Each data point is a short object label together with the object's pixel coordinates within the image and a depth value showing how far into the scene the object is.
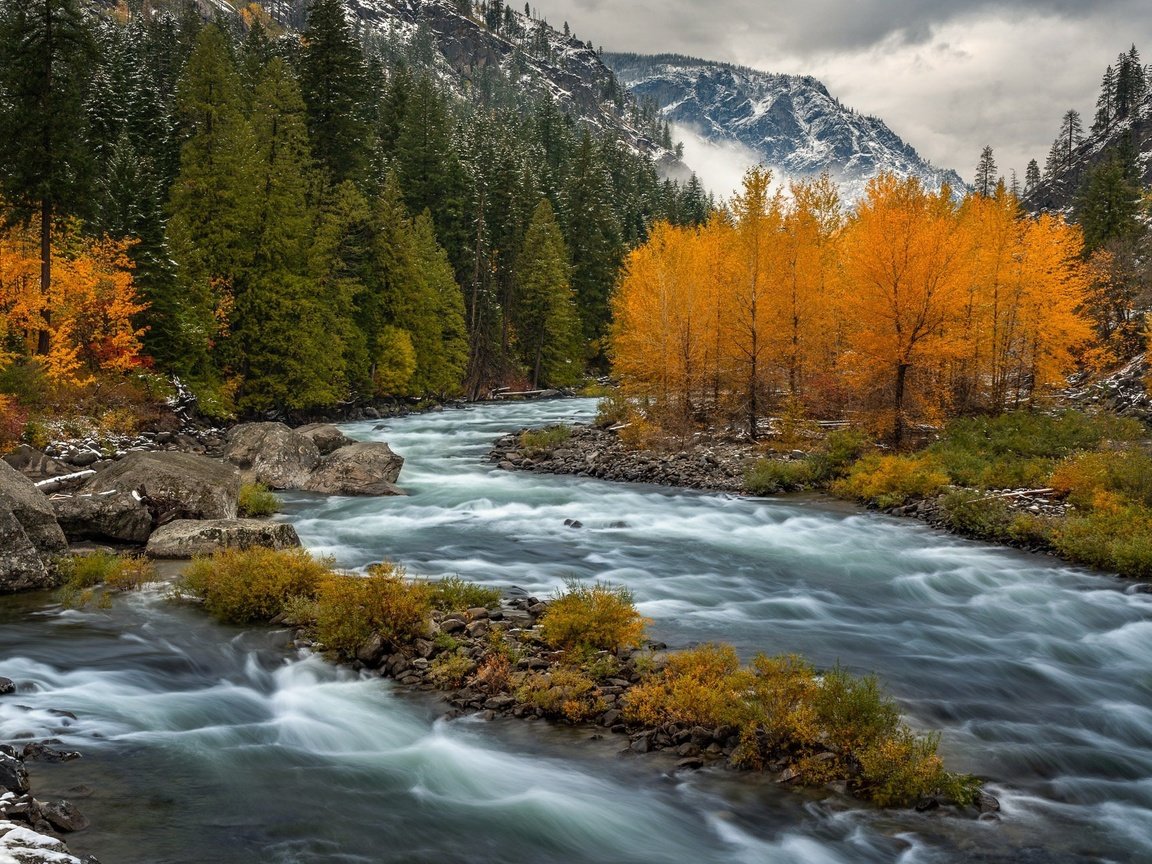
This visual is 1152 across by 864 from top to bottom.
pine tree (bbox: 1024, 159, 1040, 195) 154.25
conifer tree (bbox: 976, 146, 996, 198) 141.64
